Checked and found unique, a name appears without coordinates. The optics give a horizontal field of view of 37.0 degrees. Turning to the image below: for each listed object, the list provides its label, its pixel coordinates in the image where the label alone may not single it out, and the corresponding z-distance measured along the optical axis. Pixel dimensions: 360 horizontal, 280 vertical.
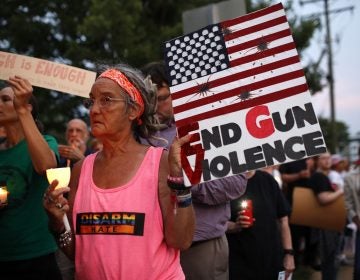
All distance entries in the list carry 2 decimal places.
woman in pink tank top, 2.49
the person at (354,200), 5.71
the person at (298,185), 8.38
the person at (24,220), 3.23
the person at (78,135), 5.80
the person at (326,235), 7.10
